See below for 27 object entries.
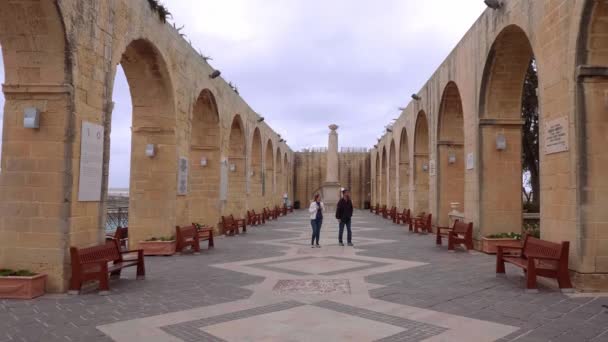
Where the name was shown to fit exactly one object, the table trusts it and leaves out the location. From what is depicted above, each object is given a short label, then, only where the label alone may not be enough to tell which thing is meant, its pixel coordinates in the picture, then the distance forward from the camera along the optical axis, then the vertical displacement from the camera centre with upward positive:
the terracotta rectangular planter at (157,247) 10.13 -1.09
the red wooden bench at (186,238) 10.26 -0.92
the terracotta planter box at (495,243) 10.12 -0.92
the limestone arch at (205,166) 14.37 +1.02
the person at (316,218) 11.53 -0.47
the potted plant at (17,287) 5.80 -1.15
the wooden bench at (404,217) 19.67 -0.71
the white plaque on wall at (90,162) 6.61 +0.52
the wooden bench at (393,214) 21.72 -0.67
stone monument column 28.77 +1.43
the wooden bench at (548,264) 6.31 -0.90
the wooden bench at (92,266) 6.16 -0.96
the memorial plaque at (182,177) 11.07 +0.52
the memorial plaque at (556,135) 6.66 +1.01
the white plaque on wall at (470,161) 11.00 +0.98
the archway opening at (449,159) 14.59 +1.35
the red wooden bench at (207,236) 11.59 -0.96
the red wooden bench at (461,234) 10.65 -0.79
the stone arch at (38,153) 6.23 +0.60
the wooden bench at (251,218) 19.73 -0.83
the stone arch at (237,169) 18.50 +1.22
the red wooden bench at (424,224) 15.34 -0.79
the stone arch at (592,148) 6.26 +0.75
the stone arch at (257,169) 23.08 +1.58
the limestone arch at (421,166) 19.11 +1.48
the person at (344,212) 11.96 -0.32
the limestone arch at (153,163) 10.55 +0.81
